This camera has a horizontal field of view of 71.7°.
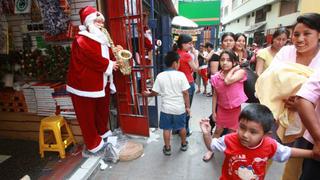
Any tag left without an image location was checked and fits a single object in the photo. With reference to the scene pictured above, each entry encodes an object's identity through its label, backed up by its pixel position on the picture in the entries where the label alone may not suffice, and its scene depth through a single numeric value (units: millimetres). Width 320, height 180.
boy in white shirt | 2888
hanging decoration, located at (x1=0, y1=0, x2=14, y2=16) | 3123
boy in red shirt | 1368
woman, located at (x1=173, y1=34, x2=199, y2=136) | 3572
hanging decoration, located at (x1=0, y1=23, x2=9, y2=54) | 3008
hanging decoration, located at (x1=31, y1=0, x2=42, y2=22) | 3012
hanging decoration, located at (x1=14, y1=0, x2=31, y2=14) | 3045
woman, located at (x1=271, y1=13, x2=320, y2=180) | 1445
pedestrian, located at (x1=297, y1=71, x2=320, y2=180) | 1163
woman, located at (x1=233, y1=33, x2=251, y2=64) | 3346
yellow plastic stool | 2878
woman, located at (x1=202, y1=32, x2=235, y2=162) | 3219
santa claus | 2518
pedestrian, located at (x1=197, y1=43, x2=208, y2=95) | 6057
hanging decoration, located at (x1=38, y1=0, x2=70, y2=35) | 2778
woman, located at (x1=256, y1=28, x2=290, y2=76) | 2650
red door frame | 3174
